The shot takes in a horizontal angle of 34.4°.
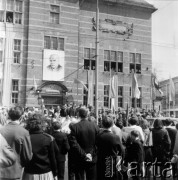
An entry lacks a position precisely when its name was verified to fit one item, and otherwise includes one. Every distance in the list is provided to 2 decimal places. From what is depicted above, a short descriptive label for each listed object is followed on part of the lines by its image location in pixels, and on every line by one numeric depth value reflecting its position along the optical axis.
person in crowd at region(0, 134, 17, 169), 3.65
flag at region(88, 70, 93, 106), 17.50
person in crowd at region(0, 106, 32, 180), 3.83
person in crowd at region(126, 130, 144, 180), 6.35
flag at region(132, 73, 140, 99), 19.39
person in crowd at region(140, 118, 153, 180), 7.20
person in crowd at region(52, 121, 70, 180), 6.18
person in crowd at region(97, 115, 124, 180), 5.05
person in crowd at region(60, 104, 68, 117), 10.02
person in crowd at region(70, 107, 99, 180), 5.32
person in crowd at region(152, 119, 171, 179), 6.69
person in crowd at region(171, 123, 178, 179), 5.11
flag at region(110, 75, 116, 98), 18.77
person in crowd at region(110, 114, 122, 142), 6.86
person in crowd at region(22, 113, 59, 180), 4.19
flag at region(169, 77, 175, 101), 21.34
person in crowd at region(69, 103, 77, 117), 14.77
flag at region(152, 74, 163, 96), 20.17
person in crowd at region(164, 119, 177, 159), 7.82
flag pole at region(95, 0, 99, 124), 14.54
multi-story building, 22.11
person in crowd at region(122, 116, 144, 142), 7.03
